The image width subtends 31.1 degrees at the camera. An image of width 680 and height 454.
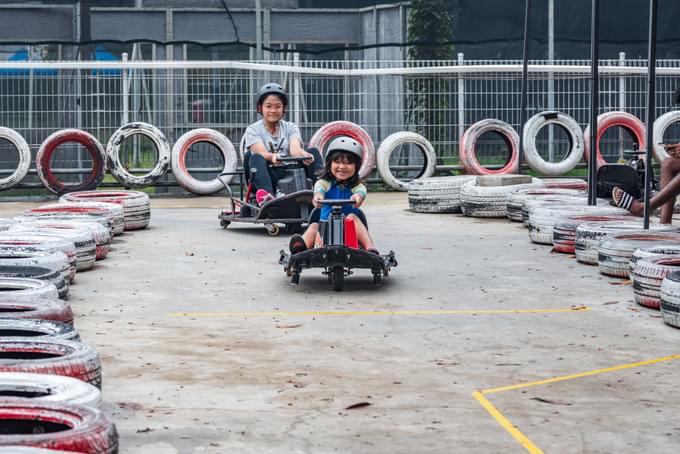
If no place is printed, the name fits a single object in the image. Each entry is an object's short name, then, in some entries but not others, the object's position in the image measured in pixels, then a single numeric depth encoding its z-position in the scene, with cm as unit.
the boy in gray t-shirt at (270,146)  1081
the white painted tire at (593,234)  869
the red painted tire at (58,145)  1523
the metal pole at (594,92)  1029
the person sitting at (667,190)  967
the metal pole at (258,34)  1913
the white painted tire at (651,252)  725
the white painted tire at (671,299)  619
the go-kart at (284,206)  1054
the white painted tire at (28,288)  572
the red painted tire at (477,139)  1595
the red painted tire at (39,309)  536
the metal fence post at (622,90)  1742
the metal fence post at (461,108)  1686
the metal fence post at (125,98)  1619
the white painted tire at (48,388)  386
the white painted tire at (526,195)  1195
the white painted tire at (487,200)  1255
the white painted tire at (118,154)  1533
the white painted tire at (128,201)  1127
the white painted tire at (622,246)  795
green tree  1686
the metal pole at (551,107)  1677
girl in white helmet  786
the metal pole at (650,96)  850
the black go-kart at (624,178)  1134
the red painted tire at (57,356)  427
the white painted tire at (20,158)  1534
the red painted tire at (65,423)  344
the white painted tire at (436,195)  1319
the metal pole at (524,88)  1410
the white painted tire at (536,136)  1586
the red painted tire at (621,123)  1647
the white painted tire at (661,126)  1669
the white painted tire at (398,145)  1608
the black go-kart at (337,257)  741
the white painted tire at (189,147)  1545
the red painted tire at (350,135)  1593
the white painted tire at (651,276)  675
